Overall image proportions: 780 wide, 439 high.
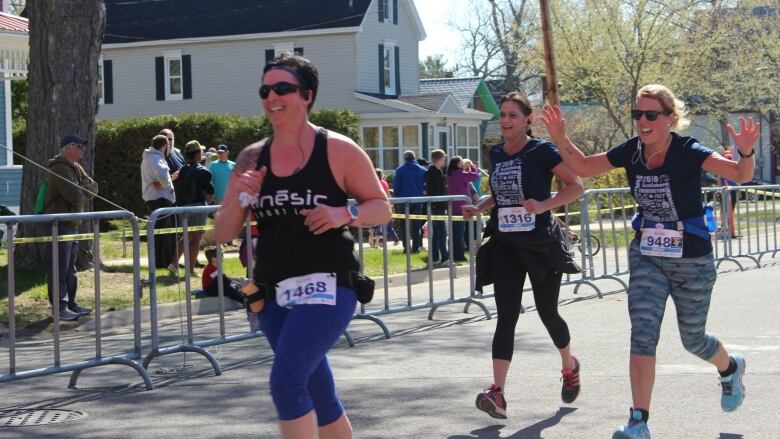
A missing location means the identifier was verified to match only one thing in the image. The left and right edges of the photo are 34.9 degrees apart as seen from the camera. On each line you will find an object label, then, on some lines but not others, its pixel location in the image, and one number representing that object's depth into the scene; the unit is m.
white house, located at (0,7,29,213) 24.07
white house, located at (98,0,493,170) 44.06
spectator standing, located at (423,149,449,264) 19.48
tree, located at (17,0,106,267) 15.20
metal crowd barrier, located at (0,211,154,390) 8.05
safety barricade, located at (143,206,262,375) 8.89
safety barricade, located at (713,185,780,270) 17.45
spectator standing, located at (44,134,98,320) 12.30
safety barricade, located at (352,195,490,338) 11.20
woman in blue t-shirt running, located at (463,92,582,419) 7.29
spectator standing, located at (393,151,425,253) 20.67
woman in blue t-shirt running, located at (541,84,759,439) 6.20
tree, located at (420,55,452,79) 102.38
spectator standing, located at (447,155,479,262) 19.73
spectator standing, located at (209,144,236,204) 18.50
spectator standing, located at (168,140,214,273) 16.44
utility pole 25.38
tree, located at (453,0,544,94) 53.69
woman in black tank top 4.65
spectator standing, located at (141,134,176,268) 15.88
